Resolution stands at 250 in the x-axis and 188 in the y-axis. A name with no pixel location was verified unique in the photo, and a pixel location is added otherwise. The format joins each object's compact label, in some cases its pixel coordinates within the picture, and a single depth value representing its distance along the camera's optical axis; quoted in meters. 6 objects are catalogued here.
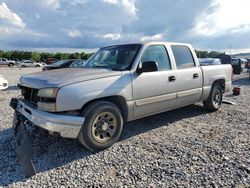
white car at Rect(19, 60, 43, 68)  36.26
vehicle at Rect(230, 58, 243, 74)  14.83
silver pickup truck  2.78
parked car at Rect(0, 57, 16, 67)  36.14
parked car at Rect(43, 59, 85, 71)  10.54
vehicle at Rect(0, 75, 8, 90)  7.08
